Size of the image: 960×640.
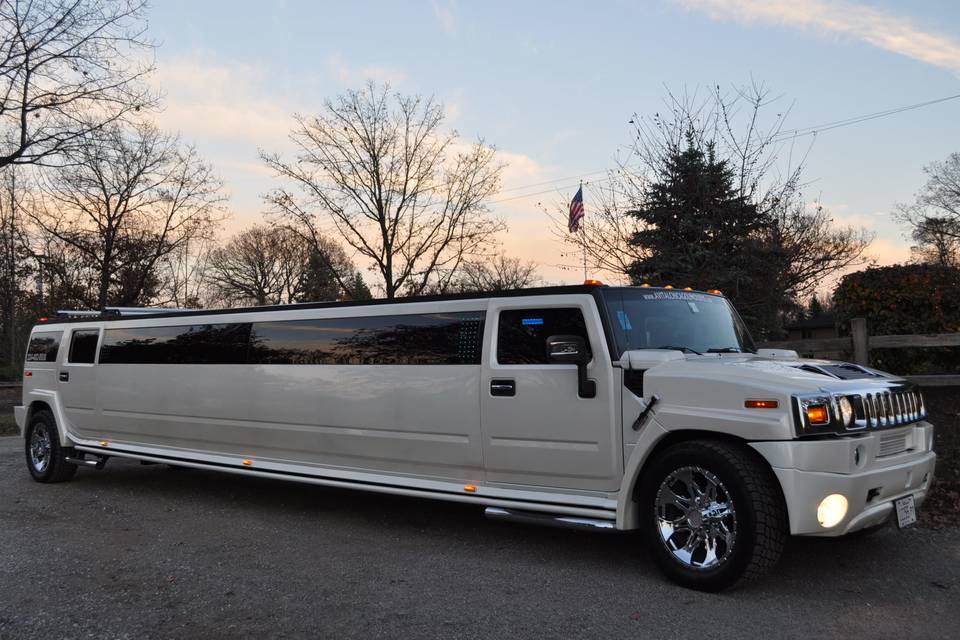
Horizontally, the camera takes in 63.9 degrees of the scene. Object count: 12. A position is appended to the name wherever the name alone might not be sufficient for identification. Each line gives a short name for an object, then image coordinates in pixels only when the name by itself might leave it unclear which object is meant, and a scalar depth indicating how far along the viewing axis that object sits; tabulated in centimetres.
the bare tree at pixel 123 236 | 2694
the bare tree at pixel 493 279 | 4706
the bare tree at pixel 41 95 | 1758
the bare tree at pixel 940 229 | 6059
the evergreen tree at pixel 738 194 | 1184
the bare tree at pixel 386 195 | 3019
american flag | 1303
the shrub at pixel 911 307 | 1029
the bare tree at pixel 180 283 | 3181
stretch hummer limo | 445
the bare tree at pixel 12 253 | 2662
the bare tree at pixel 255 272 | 6197
